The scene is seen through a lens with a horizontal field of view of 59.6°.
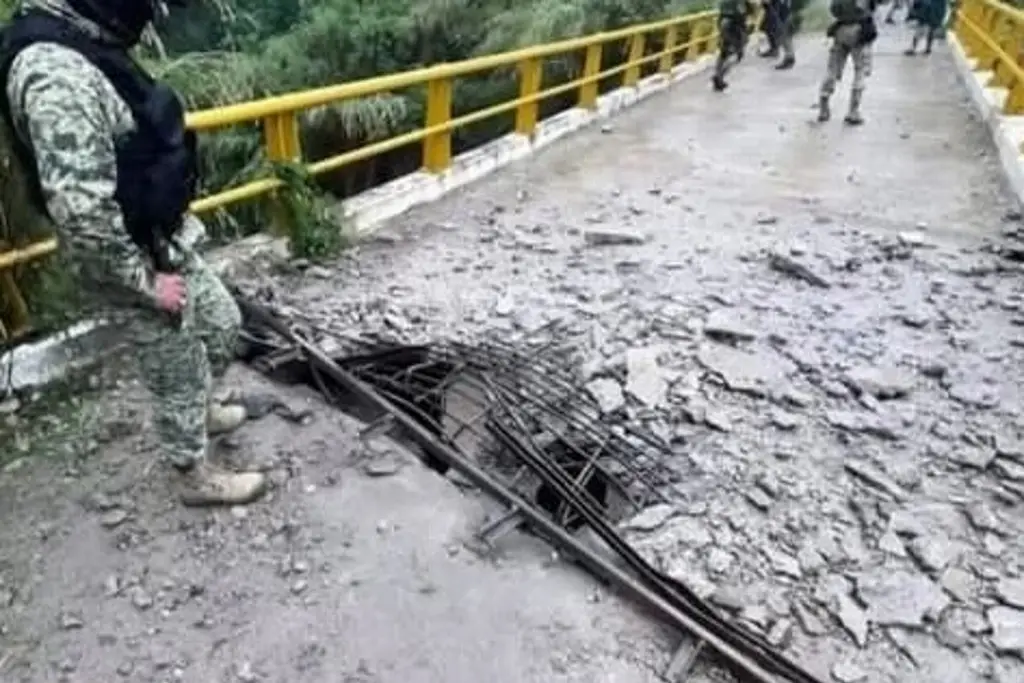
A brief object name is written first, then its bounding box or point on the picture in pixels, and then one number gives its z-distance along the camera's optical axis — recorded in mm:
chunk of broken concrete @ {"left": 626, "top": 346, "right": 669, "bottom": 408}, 3612
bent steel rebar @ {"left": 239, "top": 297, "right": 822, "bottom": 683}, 2521
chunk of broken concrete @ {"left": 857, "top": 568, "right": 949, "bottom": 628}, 2543
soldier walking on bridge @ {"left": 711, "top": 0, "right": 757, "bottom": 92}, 12438
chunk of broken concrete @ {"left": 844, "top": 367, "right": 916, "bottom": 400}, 3670
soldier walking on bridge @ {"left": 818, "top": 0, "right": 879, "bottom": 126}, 8891
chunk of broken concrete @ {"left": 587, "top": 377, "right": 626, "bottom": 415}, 3582
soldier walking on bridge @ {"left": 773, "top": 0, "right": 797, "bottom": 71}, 15219
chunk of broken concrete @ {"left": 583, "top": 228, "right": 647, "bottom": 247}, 5504
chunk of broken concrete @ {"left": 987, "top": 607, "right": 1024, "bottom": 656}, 2445
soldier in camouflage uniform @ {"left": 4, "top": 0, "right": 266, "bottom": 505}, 1997
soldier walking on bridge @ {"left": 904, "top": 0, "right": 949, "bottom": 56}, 16609
